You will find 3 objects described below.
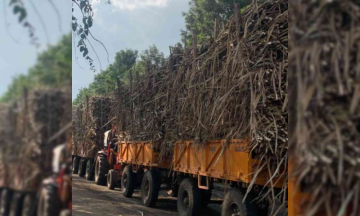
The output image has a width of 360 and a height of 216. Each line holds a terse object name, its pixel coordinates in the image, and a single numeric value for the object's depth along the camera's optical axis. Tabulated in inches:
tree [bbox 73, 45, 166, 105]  1435.0
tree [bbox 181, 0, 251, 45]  889.5
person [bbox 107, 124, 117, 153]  596.7
